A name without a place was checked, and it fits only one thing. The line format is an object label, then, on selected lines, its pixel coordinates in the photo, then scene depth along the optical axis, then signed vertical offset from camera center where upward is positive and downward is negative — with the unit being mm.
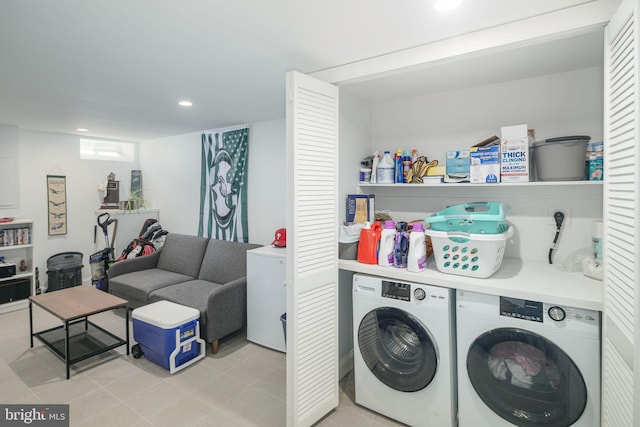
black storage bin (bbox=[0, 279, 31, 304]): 3740 -1006
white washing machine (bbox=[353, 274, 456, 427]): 1844 -896
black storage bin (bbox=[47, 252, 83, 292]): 4262 -871
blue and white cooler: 2549 -1066
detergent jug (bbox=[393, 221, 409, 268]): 2057 -287
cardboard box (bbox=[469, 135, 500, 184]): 2006 +273
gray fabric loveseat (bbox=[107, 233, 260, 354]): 2934 -857
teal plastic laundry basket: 1757 -81
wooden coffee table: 2596 -1125
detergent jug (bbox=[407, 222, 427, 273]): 1972 -277
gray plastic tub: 1848 +284
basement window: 4953 +927
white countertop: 1518 -421
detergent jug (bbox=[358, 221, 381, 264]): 2141 -257
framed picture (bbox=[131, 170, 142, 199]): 5291 +407
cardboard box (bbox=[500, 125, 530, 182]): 1914 +317
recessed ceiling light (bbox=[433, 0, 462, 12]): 1335 +862
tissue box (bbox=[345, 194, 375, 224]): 2443 -16
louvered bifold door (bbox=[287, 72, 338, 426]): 1849 -265
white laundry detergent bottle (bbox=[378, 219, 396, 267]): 2090 -265
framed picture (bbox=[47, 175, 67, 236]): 4484 +49
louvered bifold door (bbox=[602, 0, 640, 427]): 1076 -76
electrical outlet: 2107 -70
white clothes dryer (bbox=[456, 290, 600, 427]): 1487 -802
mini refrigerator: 2904 -847
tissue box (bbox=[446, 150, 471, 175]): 2150 +297
